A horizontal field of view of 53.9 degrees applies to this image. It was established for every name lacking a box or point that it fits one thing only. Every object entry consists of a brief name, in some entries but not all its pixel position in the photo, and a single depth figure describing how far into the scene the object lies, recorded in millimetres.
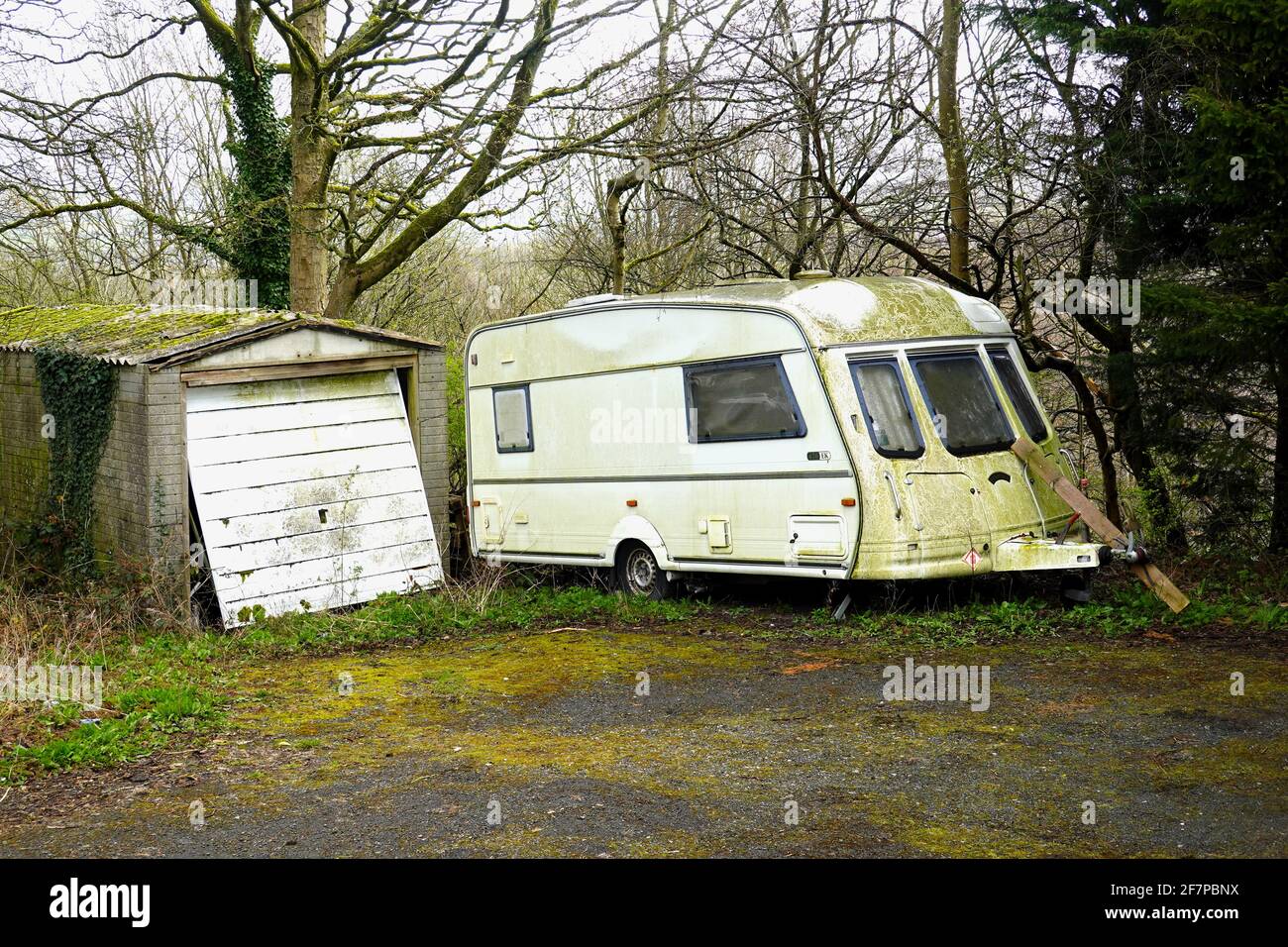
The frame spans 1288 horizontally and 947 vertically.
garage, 11602
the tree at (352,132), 14719
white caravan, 10117
